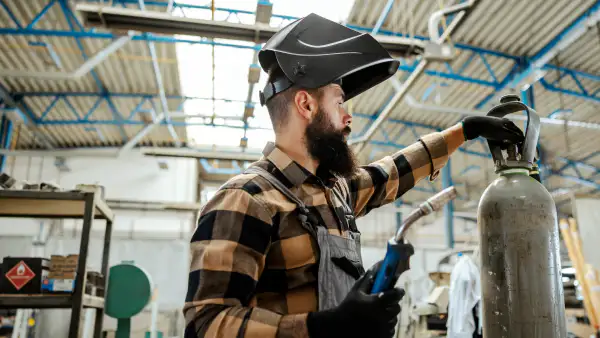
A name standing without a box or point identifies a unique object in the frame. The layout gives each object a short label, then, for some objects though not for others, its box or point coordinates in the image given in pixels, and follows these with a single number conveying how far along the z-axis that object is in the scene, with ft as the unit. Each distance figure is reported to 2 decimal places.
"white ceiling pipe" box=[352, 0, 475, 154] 13.13
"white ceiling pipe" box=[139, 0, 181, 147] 24.53
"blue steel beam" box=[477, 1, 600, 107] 22.89
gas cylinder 4.06
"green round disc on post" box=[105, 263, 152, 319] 13.21
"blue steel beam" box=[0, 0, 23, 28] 22.90
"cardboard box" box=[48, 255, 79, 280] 10.38
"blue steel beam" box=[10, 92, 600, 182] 31.01
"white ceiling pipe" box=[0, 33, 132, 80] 21.24
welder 3.34
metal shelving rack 9.93
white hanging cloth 16.56
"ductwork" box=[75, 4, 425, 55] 12.11
